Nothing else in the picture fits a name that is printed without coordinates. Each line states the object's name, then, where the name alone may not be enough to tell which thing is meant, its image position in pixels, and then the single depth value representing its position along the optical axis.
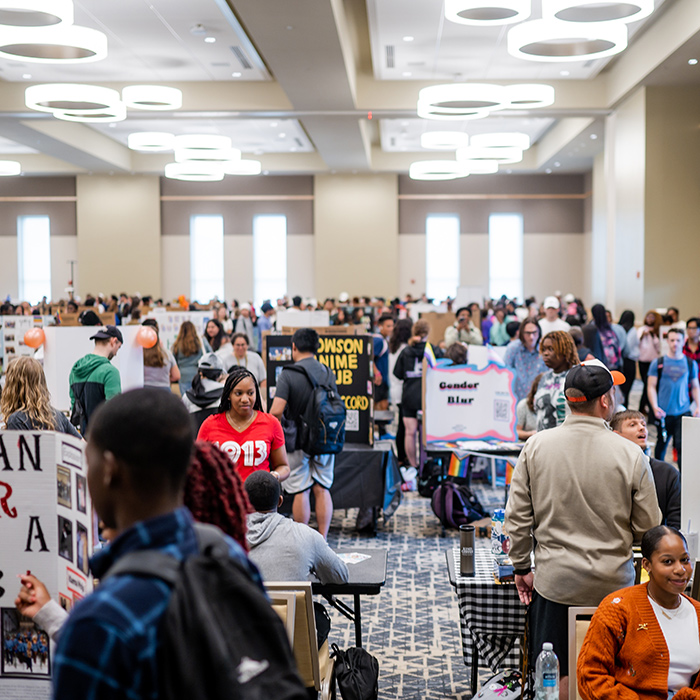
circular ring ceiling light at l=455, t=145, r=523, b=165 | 17.53
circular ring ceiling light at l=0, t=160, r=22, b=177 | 21.59
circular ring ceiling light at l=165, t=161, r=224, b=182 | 19.85
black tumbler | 3.86
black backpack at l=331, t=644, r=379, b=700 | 3.51
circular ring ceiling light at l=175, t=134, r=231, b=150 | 16.70
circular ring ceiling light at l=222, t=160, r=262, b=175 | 20.88
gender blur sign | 6.92
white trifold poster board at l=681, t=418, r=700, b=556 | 3.57
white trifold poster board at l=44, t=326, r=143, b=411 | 6.73
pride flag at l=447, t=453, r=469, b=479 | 6.84
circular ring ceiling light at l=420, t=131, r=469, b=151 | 16.89
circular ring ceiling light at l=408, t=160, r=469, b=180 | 19.94
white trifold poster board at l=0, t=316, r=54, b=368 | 9.55
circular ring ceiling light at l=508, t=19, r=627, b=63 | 9.16
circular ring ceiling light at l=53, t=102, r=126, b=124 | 12.62
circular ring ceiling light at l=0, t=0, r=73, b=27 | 7.80
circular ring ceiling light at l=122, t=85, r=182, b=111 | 12.89
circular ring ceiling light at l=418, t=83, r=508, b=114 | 12.09
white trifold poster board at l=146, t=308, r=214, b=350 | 11.18
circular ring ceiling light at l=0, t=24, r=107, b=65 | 8.95
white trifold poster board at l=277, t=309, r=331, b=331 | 12.04
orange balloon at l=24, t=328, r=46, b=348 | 6.48
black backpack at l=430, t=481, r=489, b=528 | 6.88
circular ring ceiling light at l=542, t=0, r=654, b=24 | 8.25
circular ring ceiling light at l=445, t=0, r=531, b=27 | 8.24
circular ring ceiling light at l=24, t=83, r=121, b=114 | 11.81
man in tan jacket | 3.11
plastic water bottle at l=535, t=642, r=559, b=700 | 2.97
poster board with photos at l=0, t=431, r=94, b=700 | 2.18
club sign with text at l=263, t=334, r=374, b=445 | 7.12
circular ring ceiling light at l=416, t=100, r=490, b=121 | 12.91
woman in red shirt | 4.50
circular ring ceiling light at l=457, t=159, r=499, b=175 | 20.35
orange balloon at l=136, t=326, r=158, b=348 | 6.81
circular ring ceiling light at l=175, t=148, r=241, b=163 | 17.61
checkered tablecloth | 3.72
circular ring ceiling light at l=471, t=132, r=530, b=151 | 16.53
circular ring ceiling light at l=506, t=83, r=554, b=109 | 12.84
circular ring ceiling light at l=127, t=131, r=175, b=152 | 16.50
